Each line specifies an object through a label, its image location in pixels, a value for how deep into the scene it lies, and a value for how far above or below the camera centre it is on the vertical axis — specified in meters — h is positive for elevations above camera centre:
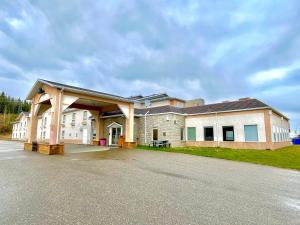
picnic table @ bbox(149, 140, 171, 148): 19.20 -1.02
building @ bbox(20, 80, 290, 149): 16.80 +1.21
